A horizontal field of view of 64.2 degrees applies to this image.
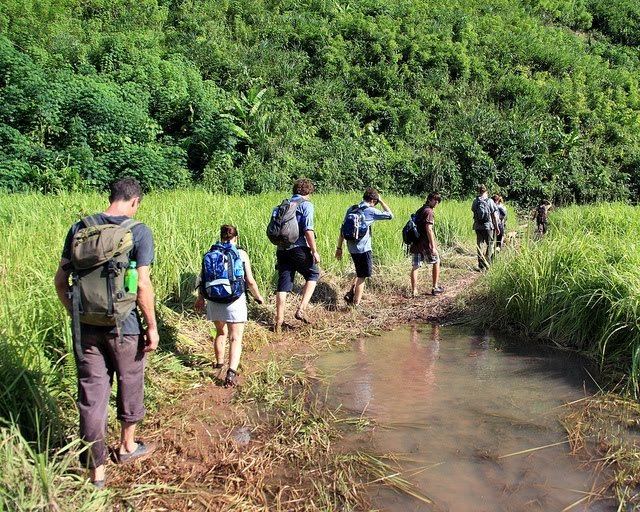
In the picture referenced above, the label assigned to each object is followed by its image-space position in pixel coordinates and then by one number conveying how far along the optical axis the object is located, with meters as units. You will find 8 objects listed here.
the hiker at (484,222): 9.87
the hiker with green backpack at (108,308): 2.90
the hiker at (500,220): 10.80
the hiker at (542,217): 14.86
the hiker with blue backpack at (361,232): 7.04
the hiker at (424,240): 8.00
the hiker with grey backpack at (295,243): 6.01
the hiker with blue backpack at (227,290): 4.72
